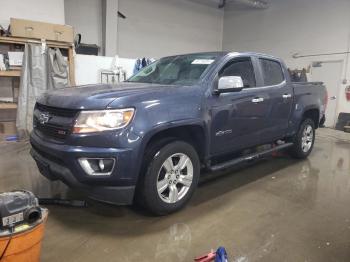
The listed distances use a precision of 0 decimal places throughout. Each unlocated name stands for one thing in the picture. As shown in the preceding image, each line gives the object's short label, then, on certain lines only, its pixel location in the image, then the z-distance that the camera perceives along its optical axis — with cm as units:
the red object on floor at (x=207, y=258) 201
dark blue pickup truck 221
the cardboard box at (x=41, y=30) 551
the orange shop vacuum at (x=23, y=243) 153
